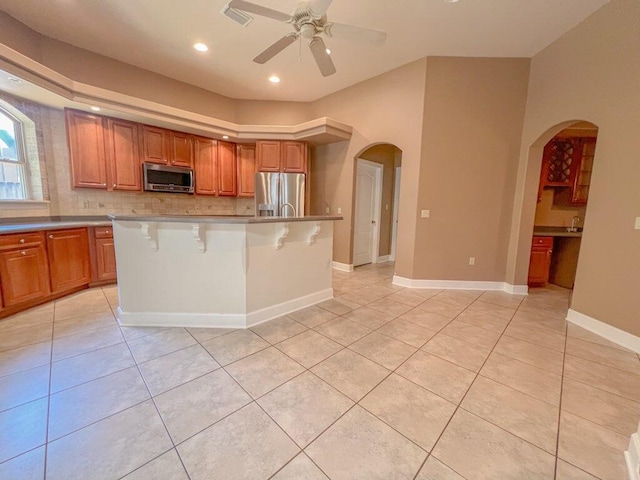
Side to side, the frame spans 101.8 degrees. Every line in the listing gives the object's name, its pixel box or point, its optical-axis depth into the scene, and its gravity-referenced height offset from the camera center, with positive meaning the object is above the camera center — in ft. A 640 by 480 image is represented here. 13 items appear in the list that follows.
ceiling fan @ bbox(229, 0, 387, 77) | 6.40 +4.91
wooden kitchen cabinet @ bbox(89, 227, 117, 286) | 12.04 -2.50
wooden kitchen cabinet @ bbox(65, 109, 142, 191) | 12.09 +2.49
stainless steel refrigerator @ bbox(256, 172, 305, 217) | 16.52 +0.99
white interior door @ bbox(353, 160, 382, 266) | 17.42 -0.34
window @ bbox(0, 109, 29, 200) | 10.89 +1.68
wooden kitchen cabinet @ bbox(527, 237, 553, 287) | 13.50 -2.39
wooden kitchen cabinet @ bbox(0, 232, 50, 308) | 8.79 -2.42
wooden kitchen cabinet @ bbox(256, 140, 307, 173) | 16.25 +3.18
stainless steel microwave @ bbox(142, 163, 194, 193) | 13.96 +1.44
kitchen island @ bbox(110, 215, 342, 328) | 8.09 -2.03
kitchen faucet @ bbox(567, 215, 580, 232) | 15.06 -0.44
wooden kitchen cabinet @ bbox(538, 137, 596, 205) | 14.03 +2.65
